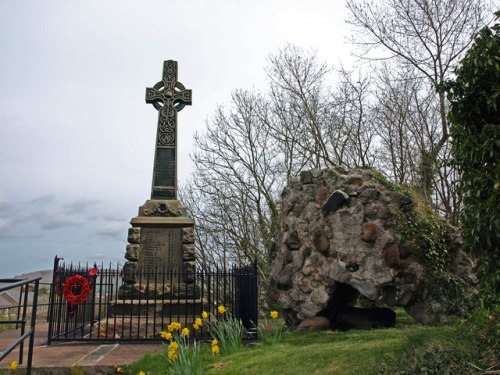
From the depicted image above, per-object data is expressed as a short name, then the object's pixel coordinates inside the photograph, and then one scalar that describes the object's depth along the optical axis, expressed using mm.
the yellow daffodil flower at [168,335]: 4823
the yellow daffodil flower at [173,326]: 5141
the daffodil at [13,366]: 4667
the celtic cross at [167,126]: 9781
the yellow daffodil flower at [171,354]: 4486
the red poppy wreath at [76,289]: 7691
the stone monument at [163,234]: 8602
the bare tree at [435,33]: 10867
